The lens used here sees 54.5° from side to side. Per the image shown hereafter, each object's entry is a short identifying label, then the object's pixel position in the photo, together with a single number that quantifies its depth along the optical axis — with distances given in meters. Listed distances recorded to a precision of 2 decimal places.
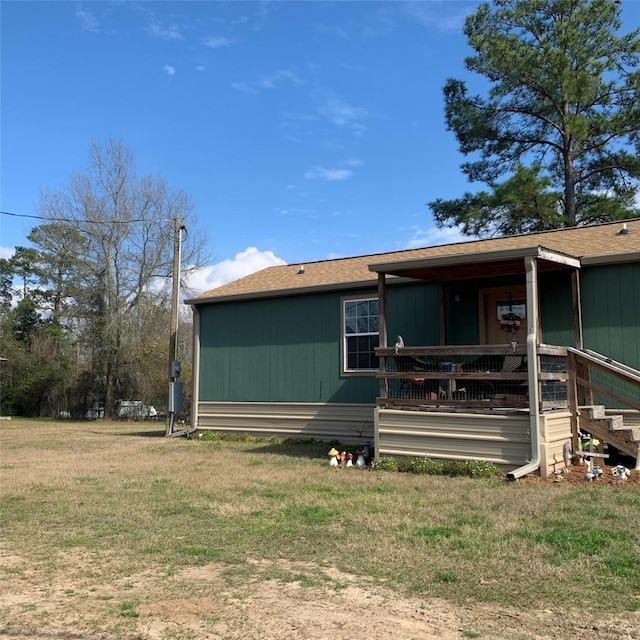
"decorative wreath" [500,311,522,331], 9.95
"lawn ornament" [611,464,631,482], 7.03
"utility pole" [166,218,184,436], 13.70
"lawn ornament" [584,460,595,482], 7.15
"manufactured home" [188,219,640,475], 7.89
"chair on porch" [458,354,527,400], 8.16
